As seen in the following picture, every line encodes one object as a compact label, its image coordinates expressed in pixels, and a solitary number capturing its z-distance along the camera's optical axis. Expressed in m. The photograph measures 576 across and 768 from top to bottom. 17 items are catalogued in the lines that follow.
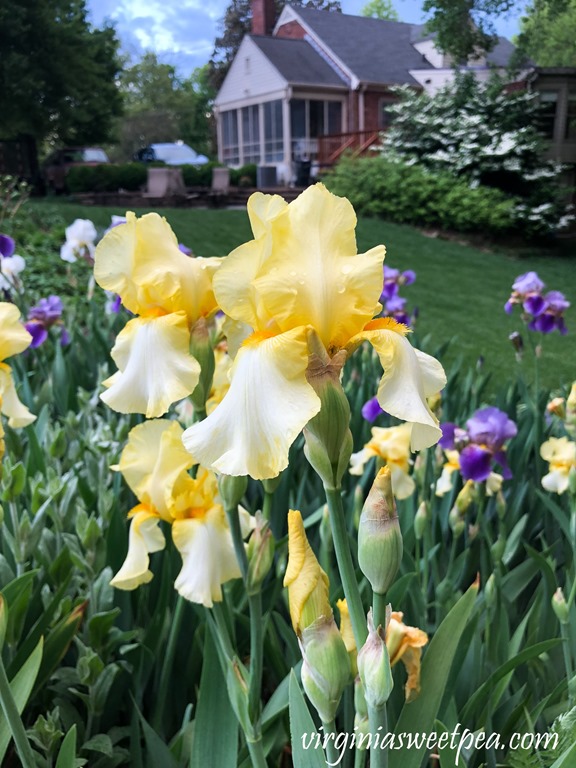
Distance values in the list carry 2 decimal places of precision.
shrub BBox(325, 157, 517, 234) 9.51
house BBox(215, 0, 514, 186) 17.72
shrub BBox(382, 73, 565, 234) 10.05
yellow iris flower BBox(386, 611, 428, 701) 0.61
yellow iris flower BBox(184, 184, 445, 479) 0.48
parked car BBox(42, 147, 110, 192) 16.59
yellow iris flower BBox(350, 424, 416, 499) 1.24
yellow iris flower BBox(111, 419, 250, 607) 0.77
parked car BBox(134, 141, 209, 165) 19.92
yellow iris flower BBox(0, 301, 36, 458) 0.83
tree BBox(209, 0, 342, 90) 27.02
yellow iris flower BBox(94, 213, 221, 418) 0.70
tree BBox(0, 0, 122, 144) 13.45
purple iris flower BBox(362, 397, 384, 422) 1.54
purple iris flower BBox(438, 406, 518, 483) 1.30
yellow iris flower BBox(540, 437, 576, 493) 1.28
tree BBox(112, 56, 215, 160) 30.06
